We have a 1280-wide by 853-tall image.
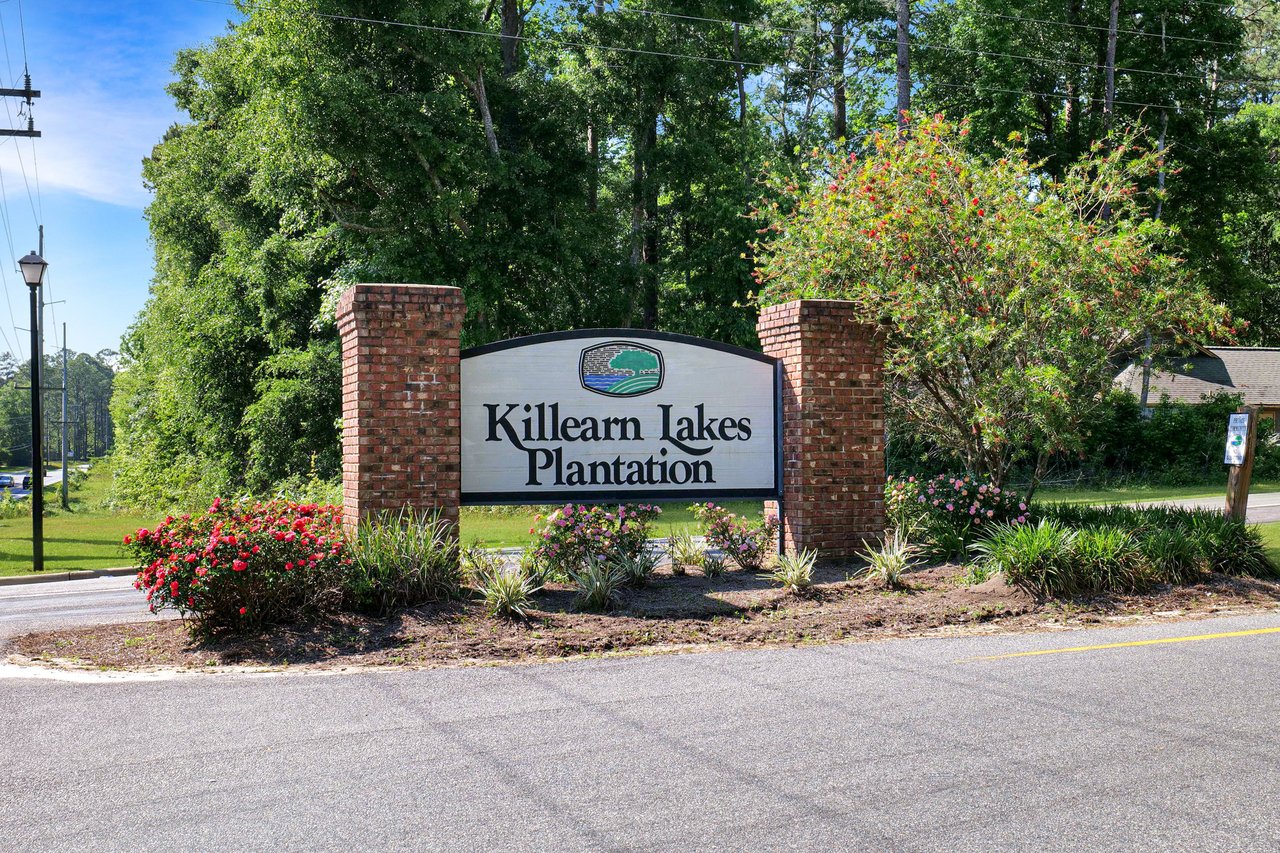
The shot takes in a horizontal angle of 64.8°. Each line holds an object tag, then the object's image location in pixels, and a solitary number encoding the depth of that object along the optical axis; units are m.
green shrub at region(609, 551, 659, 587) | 9.80
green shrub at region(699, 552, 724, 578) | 10.61
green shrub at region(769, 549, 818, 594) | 9.56
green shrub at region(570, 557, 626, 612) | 8.85
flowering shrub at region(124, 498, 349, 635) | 7.60
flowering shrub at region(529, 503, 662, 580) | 9.73
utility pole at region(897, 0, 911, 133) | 24.36
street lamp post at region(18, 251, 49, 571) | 15.88
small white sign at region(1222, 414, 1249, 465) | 10.74
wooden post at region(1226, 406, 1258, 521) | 10.77
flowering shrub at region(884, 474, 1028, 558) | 11.40
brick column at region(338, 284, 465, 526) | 9.35
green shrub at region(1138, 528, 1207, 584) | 9.82
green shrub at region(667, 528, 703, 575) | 10.91
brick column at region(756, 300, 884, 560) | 11.07
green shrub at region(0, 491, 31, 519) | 30.46
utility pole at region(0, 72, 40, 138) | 20.45
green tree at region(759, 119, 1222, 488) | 10.96
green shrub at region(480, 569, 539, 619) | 8.37
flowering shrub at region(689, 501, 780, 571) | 11.16
